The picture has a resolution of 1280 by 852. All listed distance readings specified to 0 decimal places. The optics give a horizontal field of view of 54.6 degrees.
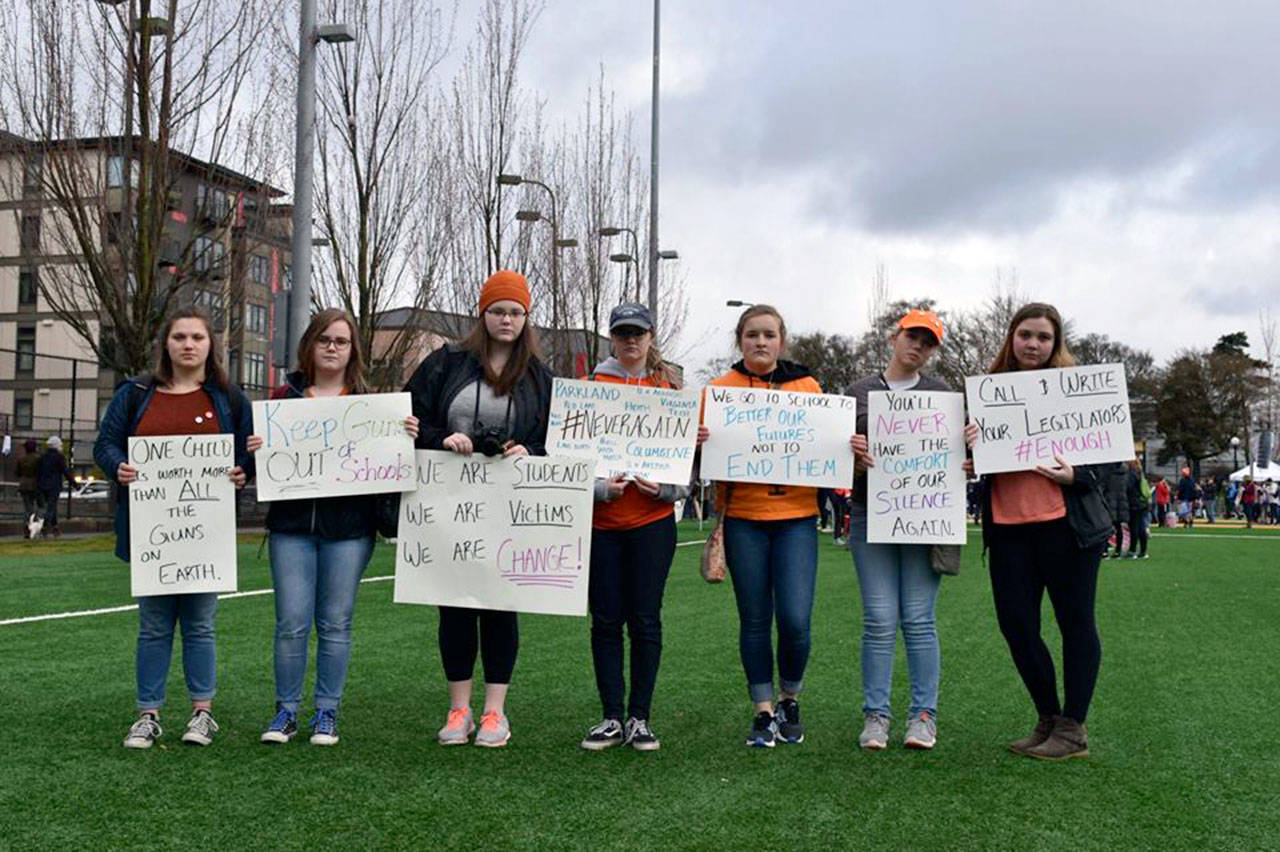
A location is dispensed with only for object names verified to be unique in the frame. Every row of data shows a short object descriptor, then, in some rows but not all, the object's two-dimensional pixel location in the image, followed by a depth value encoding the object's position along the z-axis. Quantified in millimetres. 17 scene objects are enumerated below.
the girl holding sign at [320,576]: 5293
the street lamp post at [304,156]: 13352
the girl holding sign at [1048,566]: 5254
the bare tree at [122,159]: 18578
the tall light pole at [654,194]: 24480
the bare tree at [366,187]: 22203
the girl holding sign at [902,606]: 5469
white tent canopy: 50500
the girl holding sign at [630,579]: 5352
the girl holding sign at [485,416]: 5387
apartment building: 19047
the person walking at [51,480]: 22266
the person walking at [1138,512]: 19922
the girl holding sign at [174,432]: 5309
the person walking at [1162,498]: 38219
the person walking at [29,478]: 22328
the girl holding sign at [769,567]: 5449
